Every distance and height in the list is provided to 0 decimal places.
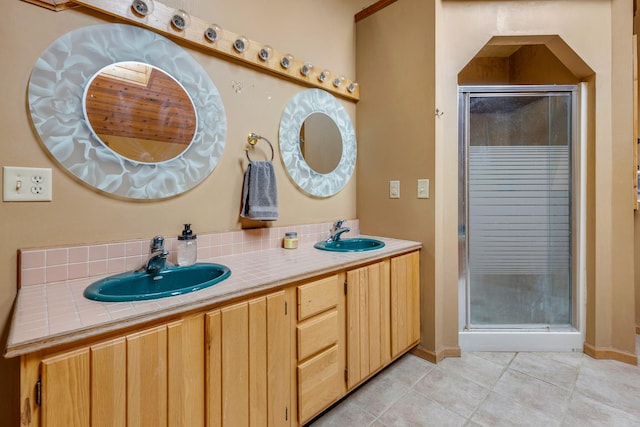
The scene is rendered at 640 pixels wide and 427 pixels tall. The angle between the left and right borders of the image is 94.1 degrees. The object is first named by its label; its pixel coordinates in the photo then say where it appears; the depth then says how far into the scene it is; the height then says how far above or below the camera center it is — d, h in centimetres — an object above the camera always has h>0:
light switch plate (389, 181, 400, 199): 211 +18
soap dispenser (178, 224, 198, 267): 135 -15
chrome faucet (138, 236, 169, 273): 122 -18
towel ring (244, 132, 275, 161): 169 +43
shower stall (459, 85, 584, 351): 210 +3
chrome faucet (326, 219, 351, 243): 199 -11
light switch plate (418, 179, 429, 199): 195 +17
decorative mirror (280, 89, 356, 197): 191 +50
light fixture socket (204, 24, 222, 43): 148 +91
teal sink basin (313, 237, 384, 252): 194 -20
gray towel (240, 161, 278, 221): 162 +11
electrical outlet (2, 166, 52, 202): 104 +11
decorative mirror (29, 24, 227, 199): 113 +43
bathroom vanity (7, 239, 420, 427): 74 -45
